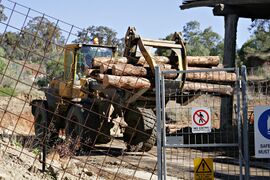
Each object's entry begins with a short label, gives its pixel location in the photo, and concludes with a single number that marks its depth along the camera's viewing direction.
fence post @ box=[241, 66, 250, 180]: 6.30
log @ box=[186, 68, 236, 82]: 10.88
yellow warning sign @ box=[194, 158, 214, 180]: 6.58
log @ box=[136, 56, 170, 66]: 11.23
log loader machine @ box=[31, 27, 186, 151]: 11.48
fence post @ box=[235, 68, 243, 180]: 6.37
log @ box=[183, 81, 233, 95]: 11.00
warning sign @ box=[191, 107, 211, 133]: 6.67
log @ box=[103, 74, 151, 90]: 10.05
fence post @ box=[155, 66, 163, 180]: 6.66
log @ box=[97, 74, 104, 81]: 10.24
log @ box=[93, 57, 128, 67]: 10.55
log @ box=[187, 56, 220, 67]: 11.79
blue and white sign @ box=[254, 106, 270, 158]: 6.24
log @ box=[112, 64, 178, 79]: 10.19
